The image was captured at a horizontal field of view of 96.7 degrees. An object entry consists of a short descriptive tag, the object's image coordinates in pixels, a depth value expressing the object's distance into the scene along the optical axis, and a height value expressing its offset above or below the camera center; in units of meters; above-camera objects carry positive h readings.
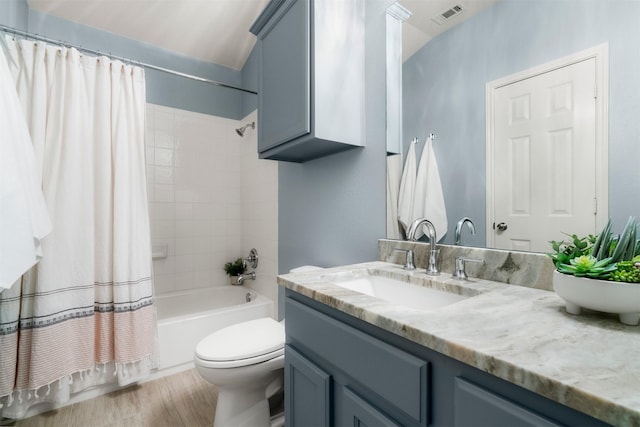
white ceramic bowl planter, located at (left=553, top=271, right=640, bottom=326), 0.53 -0.17
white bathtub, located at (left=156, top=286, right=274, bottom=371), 1.94 -0.82
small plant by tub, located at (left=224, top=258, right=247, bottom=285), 2.72 -0.56
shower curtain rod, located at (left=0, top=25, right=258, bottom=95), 1.45 +0.95
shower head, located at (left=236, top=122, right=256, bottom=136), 2.64 +0.78
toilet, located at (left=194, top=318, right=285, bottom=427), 1.23 -0.69
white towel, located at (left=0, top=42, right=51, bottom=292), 1.12 +0.09
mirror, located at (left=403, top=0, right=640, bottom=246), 0.72 +0.45
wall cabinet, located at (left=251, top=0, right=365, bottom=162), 1.27 +0.64
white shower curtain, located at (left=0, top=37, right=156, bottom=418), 1.48 -0.18
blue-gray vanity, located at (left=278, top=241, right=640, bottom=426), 0.39 -0.25
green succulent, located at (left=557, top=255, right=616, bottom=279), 0.56 -0.12
